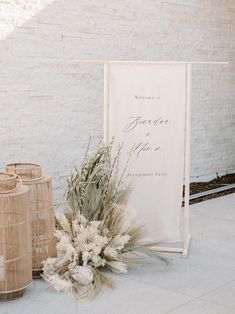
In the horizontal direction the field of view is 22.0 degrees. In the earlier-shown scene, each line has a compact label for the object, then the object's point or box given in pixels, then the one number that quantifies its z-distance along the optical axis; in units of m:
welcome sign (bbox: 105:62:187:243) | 4.23
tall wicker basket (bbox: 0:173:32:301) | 3.39
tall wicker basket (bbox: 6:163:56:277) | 3.81
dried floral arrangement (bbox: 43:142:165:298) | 3.73
